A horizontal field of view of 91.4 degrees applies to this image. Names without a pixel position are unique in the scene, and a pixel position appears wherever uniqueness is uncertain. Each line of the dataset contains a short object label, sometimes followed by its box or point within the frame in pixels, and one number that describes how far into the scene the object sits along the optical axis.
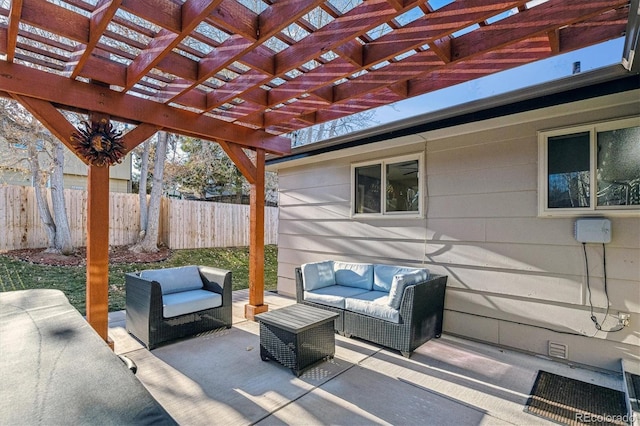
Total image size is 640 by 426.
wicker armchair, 3.52
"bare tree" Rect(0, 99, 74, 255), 6.84
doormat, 2.34
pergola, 2.15
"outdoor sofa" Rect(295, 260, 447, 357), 3.41
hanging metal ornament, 3.16
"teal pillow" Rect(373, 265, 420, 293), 4.30
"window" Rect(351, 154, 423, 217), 4.52
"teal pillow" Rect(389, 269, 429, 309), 3.49
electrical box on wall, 3.00
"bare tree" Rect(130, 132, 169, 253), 8.62
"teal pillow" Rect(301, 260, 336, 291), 4.42
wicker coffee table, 2.96
